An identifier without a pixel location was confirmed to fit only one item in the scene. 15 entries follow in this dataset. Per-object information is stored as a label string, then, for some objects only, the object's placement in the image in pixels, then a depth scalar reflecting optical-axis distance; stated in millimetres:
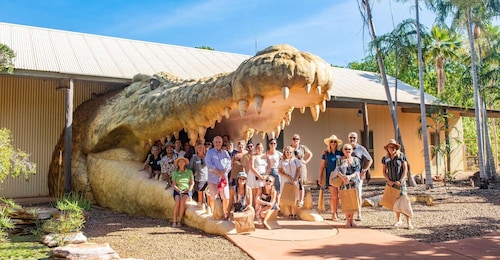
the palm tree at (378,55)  11602
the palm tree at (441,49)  22469
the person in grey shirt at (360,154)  6206
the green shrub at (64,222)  4551
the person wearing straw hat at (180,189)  5324
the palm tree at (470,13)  11101
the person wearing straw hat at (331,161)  6322
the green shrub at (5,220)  4603
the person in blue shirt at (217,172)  5473
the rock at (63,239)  4386
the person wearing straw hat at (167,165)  5840
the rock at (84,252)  3662
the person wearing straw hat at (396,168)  5723
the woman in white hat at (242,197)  5523
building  8688
